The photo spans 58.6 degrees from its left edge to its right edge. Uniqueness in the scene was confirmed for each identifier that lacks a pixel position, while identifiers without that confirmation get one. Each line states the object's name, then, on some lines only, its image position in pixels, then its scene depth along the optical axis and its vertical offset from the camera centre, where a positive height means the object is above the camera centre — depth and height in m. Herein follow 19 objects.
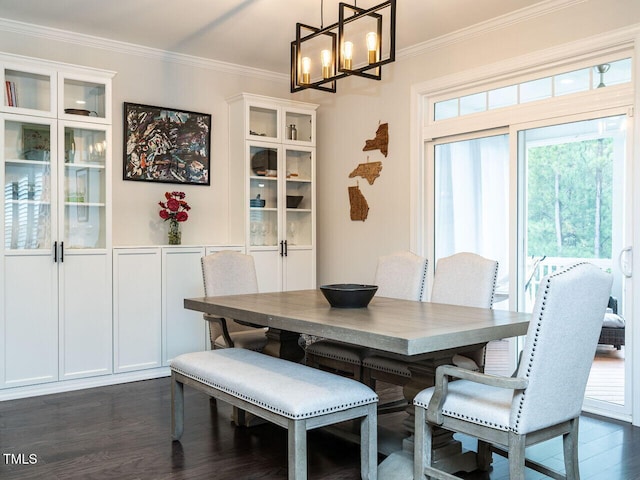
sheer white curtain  4.46 +0.33
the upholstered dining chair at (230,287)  3.84 -0.36
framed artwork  5.01 +0.84
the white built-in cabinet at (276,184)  5.42 +0.53
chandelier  2.90 +0.98
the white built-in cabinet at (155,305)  4.62 -0.57
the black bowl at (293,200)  5.66 +0.37
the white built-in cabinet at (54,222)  4.17 +0.11
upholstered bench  2.38 -0.71
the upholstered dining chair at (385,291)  3.51 -0.36
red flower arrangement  5.00 +0.26
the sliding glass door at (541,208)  3.73 +0.22
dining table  2.30 -0.39
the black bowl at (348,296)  3.07 -0.32
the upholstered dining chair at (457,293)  3.19 -0.34
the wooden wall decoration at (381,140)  5.32 +0.92
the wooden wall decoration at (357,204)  5.55 +0.32
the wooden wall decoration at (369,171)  5.43 +0.65
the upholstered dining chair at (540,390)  2.07 -0.59
